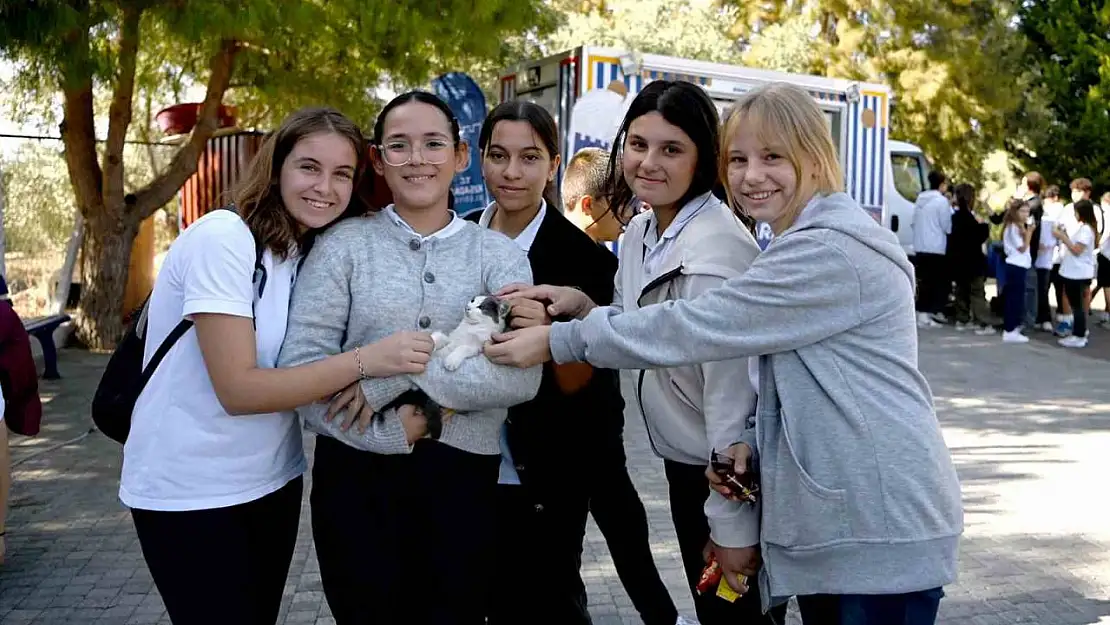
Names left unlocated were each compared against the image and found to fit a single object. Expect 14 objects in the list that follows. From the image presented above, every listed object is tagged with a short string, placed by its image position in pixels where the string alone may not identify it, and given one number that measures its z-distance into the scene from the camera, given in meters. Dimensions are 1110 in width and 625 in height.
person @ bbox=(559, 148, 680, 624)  3.34
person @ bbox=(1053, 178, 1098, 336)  12.80
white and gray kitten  2.28
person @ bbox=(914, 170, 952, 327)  14.20
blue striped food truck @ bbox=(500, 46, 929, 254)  10.41
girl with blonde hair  2.05
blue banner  9.05
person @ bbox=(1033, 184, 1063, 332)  12.70
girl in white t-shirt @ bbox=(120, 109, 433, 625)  2.21
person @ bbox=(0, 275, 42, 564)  4.59
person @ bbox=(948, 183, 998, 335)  13.58
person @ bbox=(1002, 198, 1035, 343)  12.49
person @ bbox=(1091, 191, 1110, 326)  13.75
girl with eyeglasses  2.31
